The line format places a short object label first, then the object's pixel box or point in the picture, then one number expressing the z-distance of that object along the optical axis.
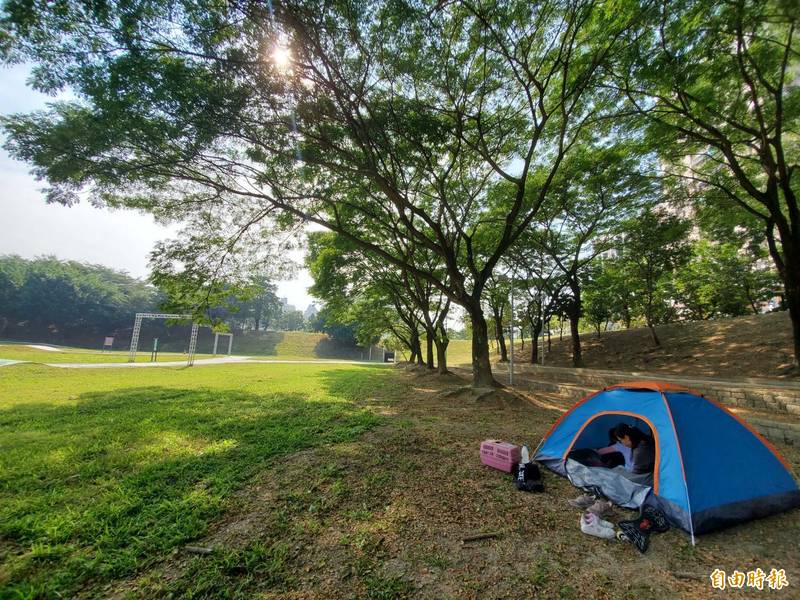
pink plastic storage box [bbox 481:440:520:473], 4.02
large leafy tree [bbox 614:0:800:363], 5.76
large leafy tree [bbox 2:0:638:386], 5.15
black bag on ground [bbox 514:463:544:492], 3.62
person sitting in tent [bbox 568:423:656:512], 3.47
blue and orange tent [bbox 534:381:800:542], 2.96
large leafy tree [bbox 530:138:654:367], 10.06
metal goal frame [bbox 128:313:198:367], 20.77
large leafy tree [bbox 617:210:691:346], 12.79
